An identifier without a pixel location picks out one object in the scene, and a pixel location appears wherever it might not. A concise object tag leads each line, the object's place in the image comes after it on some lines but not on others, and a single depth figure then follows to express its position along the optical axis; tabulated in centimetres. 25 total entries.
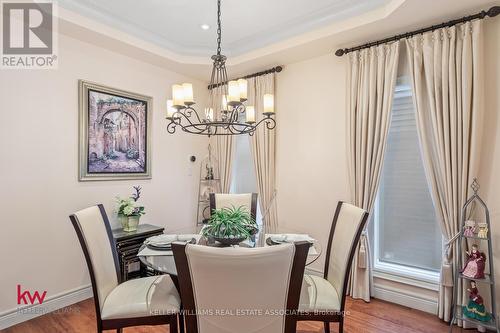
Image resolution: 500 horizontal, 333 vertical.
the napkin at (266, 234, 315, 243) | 206
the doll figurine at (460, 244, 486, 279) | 204
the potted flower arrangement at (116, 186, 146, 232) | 287
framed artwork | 278
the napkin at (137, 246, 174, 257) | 180
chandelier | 184
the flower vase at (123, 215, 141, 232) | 288
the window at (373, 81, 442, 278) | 258
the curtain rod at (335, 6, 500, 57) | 210
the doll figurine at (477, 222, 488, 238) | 206
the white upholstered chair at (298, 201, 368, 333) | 170
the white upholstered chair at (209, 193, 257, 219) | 293
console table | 270
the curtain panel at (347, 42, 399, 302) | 260
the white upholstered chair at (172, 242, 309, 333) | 111
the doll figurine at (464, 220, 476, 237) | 211
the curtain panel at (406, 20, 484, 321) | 217
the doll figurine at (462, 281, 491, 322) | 207
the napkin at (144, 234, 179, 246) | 200
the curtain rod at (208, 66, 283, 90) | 339
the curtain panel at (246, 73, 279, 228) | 344
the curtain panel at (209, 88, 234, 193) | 391
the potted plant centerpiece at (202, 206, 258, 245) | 183
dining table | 161
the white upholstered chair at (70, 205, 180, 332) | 163
